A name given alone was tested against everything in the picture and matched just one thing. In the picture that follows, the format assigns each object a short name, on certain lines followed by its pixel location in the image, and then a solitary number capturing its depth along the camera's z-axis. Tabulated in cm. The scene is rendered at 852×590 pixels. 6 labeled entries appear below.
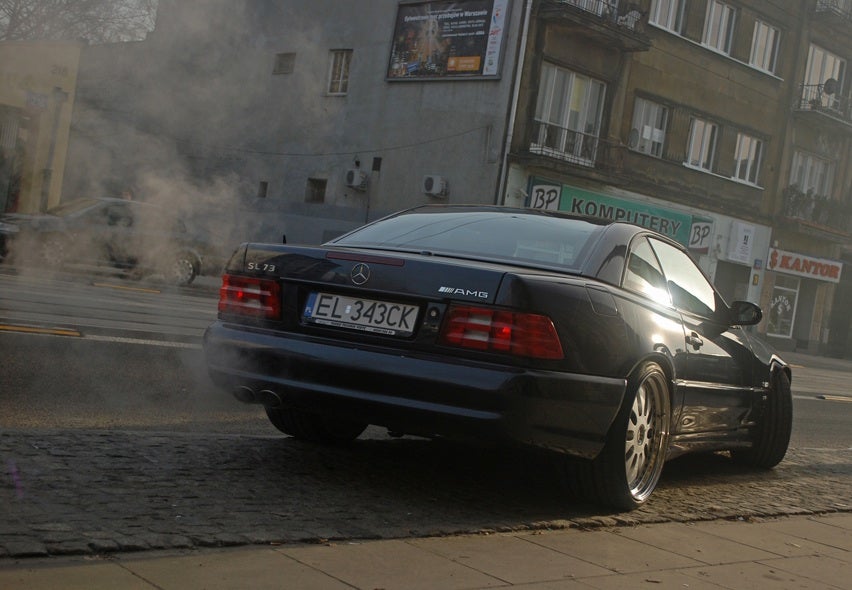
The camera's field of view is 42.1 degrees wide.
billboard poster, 2608
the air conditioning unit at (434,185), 2658
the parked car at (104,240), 883
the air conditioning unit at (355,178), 2653
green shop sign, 2741
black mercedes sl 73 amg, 462
